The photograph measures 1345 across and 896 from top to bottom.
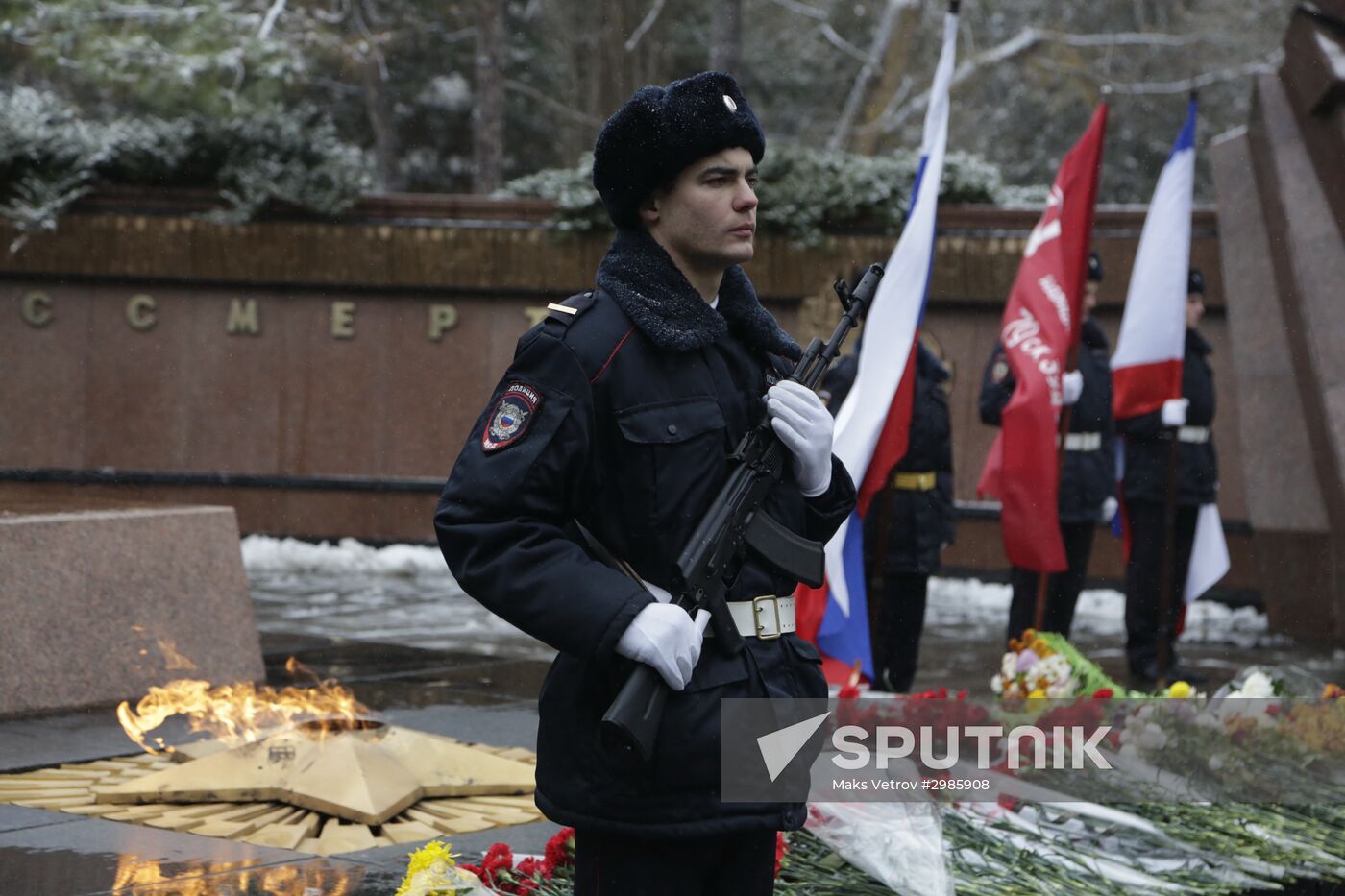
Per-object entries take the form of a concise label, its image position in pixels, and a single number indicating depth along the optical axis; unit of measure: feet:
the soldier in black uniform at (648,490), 8.68
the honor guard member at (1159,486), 29.78
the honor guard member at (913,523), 25.49
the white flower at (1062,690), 18.60
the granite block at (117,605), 21.31
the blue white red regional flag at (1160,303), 28.45
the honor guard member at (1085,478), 28.27
